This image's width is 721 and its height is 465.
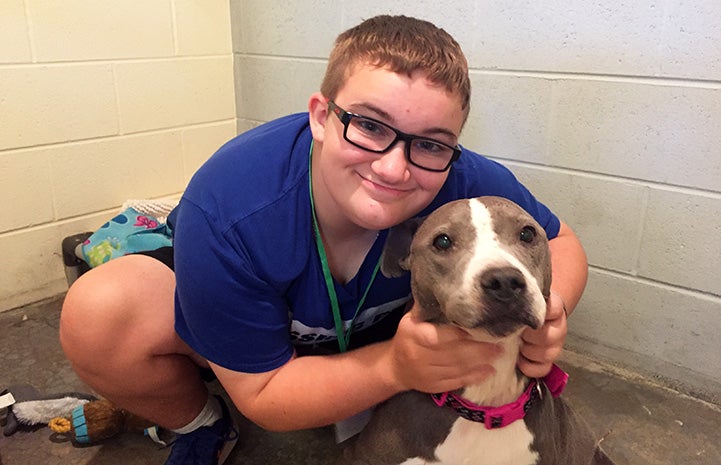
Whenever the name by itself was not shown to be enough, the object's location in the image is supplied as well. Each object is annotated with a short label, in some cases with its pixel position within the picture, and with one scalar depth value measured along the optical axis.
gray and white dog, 1.07
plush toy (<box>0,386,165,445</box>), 1.63
